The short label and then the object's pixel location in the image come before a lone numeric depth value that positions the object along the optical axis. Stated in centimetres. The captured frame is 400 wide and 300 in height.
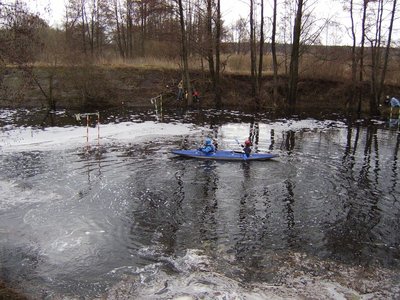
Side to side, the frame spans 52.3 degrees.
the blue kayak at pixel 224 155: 1517
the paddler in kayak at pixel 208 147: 1539
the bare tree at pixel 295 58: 2972
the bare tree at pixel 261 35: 3170
